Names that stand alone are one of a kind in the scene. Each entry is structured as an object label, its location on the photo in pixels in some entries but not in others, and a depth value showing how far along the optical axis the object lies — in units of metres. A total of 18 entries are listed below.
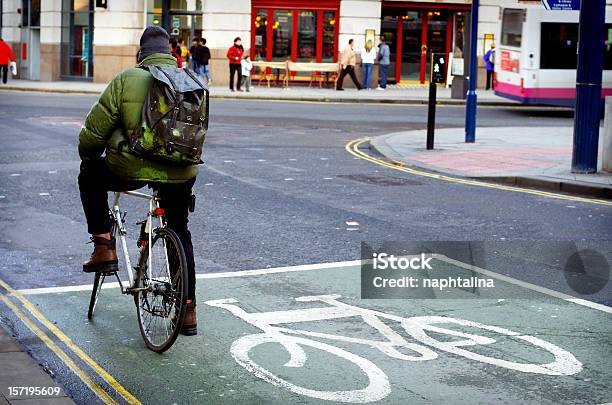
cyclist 6.37
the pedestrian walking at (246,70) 37.28
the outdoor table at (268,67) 40.72
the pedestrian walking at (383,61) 41.16
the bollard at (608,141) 15.84
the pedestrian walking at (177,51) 33.56
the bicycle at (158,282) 6.25
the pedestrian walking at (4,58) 39.56
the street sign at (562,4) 16.47
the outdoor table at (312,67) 40.75
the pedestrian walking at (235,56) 37.44
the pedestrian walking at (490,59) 41.66
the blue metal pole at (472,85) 20.56
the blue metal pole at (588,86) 15.40
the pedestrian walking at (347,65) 40.19
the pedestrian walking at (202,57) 37.41
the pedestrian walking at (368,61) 41.06
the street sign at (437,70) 19.16
